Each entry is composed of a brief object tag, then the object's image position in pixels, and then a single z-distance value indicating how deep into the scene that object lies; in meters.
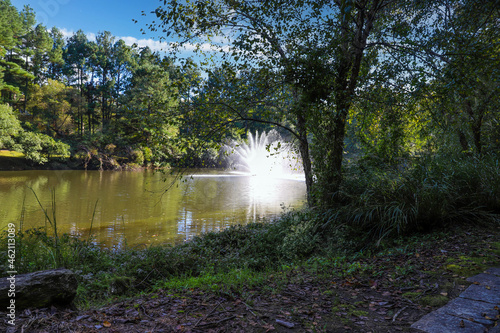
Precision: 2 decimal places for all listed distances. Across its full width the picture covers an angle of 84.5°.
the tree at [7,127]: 21.14
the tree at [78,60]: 39.47
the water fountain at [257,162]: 30.72
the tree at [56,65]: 38.26
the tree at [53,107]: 29.09
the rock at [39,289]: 2.43
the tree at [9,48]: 24.77
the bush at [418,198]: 4.25
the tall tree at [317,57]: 5.00
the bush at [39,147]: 23.27
